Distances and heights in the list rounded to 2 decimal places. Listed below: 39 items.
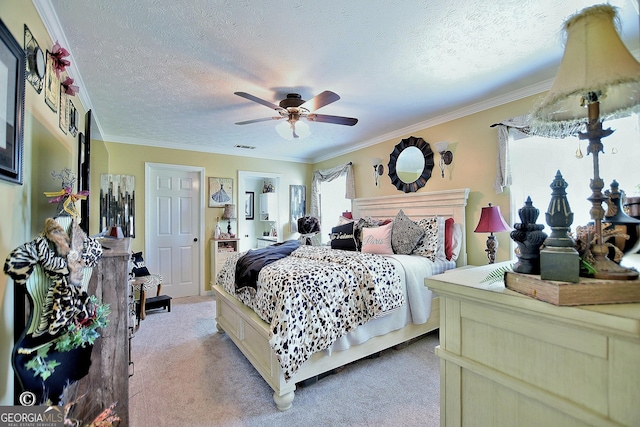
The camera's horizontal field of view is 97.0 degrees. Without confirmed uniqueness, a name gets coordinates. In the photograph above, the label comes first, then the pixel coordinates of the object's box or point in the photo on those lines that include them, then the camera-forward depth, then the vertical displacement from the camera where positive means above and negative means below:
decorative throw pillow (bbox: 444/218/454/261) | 3.10 -0.26
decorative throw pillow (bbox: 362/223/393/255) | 3.09 -0.28
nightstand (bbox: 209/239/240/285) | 4.74 -0.65
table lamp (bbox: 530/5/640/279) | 0.64 +0.32
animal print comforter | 1.88 -0.63
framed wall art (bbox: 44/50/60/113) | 1.64 +0.79
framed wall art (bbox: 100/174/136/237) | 3.98 +0.21
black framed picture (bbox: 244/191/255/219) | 5.97 +0.22
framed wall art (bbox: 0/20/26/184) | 1.12 +0.47
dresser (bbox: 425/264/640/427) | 0.57 -0.35
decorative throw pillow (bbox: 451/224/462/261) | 3.11 -0.30
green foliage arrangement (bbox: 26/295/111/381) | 1.05 -0.50
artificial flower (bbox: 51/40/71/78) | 1.69 +0.96
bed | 1.99 -1.00
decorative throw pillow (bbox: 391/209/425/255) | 3.01 -0.23
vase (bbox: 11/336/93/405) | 1.02 -0.62
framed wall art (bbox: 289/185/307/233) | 5.59 +0.23
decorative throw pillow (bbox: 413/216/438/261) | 2.95 -0.28
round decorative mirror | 3.66 +0.69
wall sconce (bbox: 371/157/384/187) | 4.29 +0.73
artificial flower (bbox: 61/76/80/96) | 1.92 +0.89
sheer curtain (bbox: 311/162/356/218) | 4.80 +0.67
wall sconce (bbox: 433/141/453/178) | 3.37 +0.74
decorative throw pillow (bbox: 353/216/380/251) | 3.43 -0.14
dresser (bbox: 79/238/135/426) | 1.47 -0.68
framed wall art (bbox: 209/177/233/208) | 4.83 +0.41
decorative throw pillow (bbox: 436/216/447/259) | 2.96 -0.25
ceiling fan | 2.44 +0.96
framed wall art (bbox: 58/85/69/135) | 1.91 +0.72
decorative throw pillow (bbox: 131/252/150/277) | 3.59 -0.67
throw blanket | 2.36 -0.42
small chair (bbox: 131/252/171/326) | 3.35 -0.88
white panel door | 4.47 -0.21
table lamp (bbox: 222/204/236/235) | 4.79 +0.06
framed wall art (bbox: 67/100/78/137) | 2.16 +0.77
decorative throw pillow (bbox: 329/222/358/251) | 3.43 -0.28
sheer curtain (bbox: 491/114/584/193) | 2.74 +0.61
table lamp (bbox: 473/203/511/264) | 2.62 -0.09
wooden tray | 0.60 -0.17
